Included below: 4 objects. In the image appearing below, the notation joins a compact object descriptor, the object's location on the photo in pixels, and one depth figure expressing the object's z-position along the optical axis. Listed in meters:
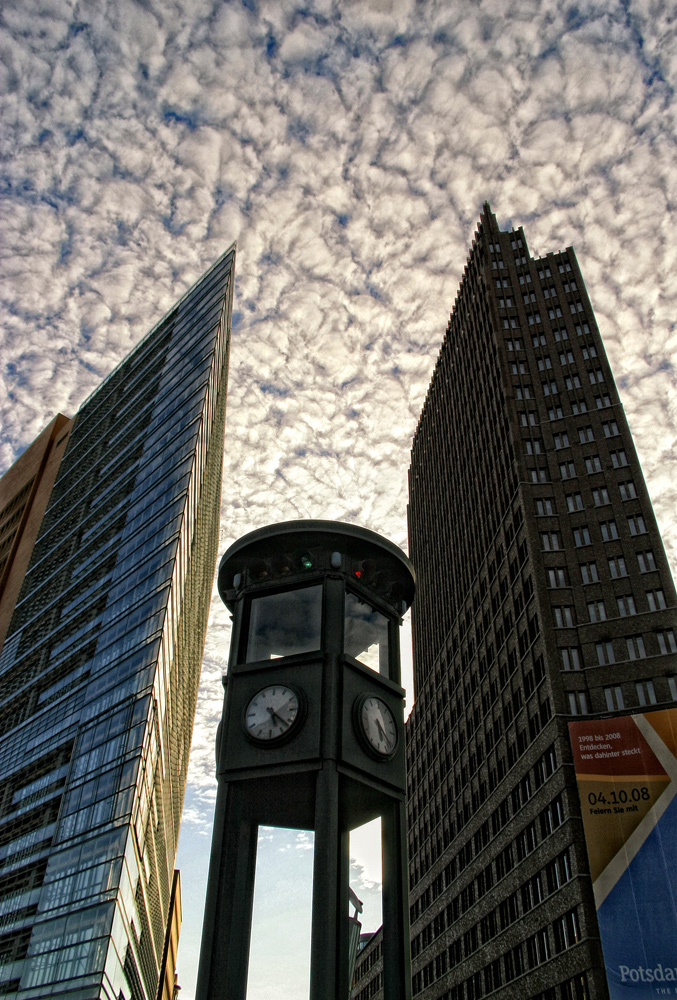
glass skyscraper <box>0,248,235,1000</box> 54.31
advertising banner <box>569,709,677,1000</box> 41.72
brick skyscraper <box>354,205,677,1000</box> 53.34
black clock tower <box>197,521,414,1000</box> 13.54
